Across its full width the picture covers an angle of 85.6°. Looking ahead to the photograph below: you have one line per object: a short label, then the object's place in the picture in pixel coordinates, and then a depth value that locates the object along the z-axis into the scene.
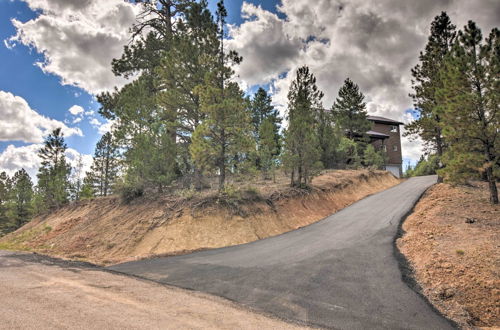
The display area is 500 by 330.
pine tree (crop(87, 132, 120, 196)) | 34.84
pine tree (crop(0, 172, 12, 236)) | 44.15
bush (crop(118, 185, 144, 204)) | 17.51
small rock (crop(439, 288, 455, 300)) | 5.40
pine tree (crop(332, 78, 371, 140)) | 34.53
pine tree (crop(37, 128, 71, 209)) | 30.08
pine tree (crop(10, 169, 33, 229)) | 40.25
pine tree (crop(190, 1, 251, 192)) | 13.60
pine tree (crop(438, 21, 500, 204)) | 11.45
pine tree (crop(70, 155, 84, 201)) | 35.00
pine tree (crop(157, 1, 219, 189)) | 16.08
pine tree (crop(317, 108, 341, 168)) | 27.69
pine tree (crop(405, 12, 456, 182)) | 18.66
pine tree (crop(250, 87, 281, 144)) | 34.73
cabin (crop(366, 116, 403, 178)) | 40.74
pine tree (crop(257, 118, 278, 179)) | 18.35
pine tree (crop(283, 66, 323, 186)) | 17.28
